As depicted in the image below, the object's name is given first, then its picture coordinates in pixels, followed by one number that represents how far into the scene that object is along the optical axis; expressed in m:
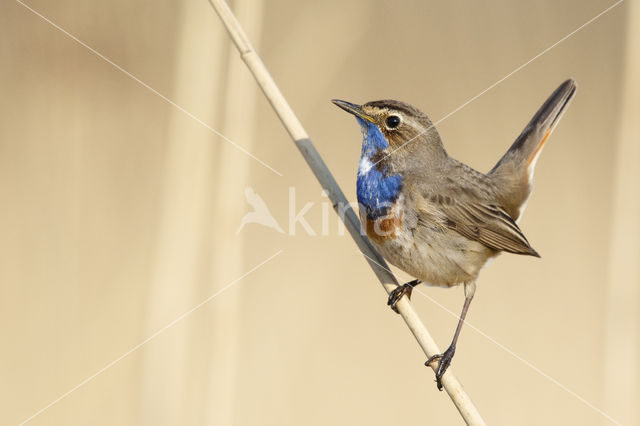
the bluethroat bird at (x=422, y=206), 5.67
